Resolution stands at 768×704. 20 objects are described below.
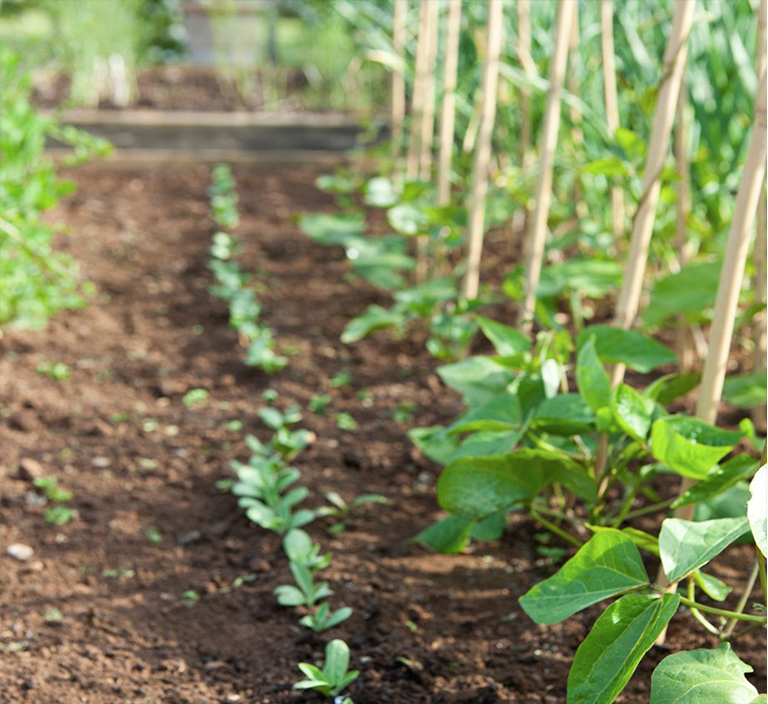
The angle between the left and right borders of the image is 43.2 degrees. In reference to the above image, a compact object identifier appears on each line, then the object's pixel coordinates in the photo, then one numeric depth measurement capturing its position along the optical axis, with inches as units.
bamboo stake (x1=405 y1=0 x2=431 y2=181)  104.9
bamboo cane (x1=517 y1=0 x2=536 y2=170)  89.7
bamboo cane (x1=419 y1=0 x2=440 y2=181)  104.0
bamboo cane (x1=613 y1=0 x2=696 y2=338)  52.3
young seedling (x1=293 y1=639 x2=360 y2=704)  48.9
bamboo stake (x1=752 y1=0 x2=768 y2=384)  56.4
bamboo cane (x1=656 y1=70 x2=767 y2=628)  45.4
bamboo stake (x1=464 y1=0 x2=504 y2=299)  80.9
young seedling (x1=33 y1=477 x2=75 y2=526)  69.9
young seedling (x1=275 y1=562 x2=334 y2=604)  57.4
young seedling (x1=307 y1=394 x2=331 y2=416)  86.2
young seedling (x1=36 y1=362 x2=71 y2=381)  92.4
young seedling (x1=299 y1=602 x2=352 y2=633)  55.3
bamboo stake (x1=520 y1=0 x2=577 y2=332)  67.3
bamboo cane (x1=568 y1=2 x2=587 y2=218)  93.0
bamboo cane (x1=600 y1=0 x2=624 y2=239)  83.1
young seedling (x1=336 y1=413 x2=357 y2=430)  82.6
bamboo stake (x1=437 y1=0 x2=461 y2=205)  93.0
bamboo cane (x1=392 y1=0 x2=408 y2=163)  117.5
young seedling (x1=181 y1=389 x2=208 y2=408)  88.9
